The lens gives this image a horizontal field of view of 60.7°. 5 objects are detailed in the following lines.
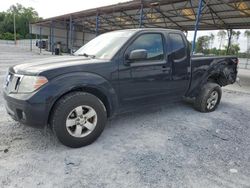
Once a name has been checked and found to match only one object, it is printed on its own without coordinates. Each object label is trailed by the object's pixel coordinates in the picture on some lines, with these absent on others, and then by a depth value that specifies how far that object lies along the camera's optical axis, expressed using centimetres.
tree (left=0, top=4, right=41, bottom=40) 7819
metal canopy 1369
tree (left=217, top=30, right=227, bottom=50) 6278
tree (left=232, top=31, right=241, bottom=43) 5759
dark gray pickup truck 291
